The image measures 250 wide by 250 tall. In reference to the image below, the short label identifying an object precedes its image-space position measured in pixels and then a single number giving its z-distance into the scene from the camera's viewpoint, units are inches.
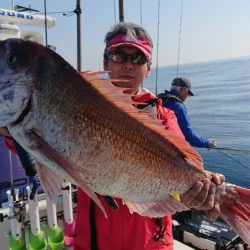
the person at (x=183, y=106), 157.0
